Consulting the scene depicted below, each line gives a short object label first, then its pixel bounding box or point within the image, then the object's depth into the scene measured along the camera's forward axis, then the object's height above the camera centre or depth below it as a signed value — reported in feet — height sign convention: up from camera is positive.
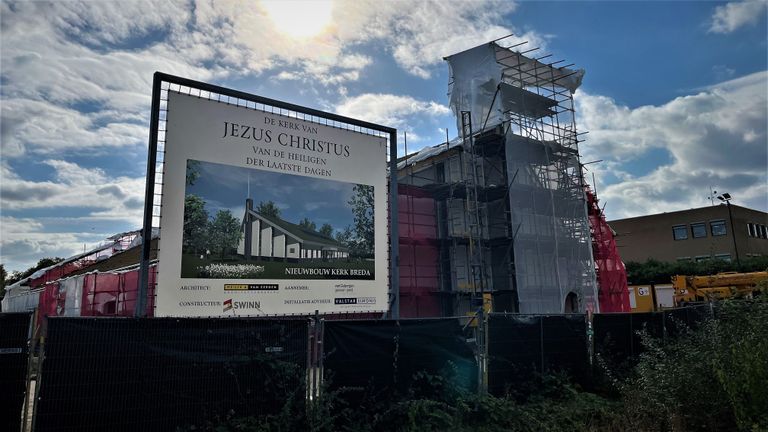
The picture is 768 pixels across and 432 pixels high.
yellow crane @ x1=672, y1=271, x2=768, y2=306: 83.20 +2.63
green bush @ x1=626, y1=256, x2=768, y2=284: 130.21 +8.61
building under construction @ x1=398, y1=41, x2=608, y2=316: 66.85 +13.04
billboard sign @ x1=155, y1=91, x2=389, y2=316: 34.22 +7.12
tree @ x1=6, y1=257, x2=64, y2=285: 229.25 +22.54
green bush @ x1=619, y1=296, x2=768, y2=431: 21.38 -3.67
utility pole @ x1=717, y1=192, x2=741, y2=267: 146.59 +29.35
